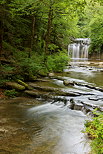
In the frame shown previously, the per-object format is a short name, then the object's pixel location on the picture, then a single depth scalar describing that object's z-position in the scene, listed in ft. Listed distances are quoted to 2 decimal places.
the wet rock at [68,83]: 31.09
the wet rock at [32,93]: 24.87
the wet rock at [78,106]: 20.40
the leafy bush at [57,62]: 47.33
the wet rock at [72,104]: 20.97
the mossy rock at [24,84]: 27.20
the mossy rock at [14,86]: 25.89
